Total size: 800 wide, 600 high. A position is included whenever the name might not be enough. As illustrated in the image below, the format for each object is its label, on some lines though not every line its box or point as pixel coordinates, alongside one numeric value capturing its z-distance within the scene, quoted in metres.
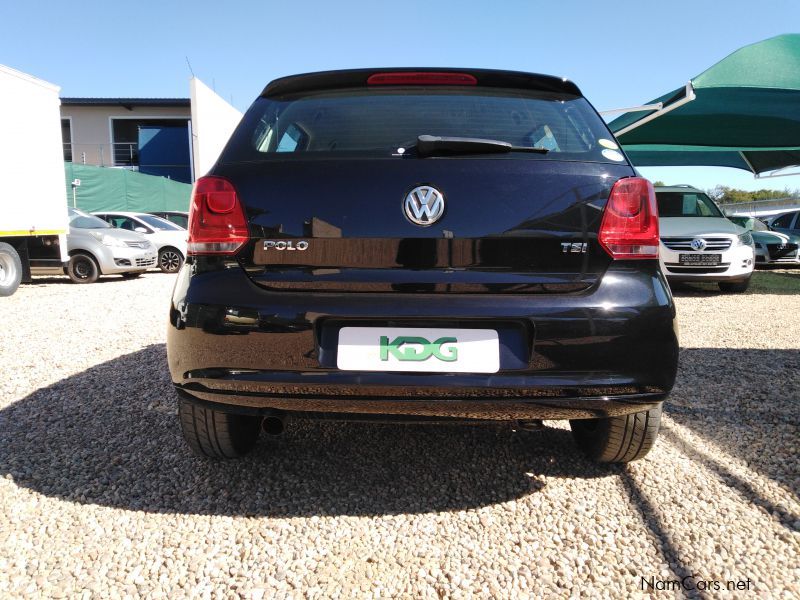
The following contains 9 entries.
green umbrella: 8.48
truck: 8.08
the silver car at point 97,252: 10.28
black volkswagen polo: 1.75
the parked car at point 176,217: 14.52
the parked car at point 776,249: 12.85
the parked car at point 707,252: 8.09
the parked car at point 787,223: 14.29
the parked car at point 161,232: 12.45
